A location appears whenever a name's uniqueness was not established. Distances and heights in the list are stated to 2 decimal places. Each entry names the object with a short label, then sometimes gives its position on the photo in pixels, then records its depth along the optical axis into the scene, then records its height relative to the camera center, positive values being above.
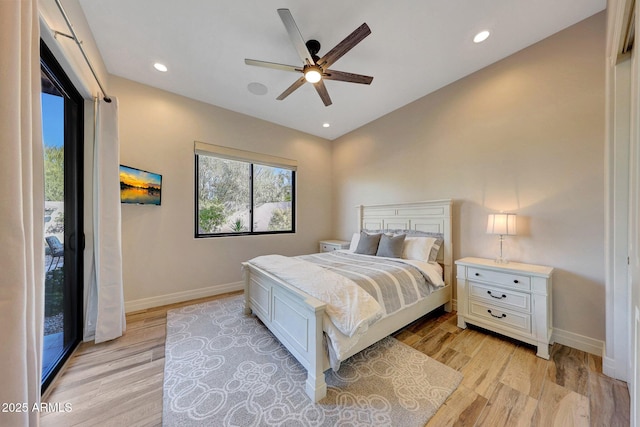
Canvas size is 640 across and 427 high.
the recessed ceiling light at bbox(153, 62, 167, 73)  2.64 +1.78
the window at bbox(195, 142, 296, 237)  3.61 +0.37
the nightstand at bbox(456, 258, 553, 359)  2.04 -0.89
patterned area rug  1.43 -1.31
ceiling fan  1.71 +1.39
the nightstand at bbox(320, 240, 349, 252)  4.23 -0.64
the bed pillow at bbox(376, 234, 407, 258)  3.03 -0.47
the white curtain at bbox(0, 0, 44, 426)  0.75 -0.02
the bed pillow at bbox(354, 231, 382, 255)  3.28 -0.49
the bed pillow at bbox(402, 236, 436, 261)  2.93 -0.48
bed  1.60 -0.90
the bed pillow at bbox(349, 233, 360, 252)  3.69 -0.50
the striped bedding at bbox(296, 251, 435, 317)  2.07 -0.67
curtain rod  1.44 +1.32
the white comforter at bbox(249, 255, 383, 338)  1.59 -0.66
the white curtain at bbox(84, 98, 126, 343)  2.27 -0.25
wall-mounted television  2.75 +0.36
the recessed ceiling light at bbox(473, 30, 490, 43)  2.20 +1.77
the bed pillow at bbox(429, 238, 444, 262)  2.95 -0.51
